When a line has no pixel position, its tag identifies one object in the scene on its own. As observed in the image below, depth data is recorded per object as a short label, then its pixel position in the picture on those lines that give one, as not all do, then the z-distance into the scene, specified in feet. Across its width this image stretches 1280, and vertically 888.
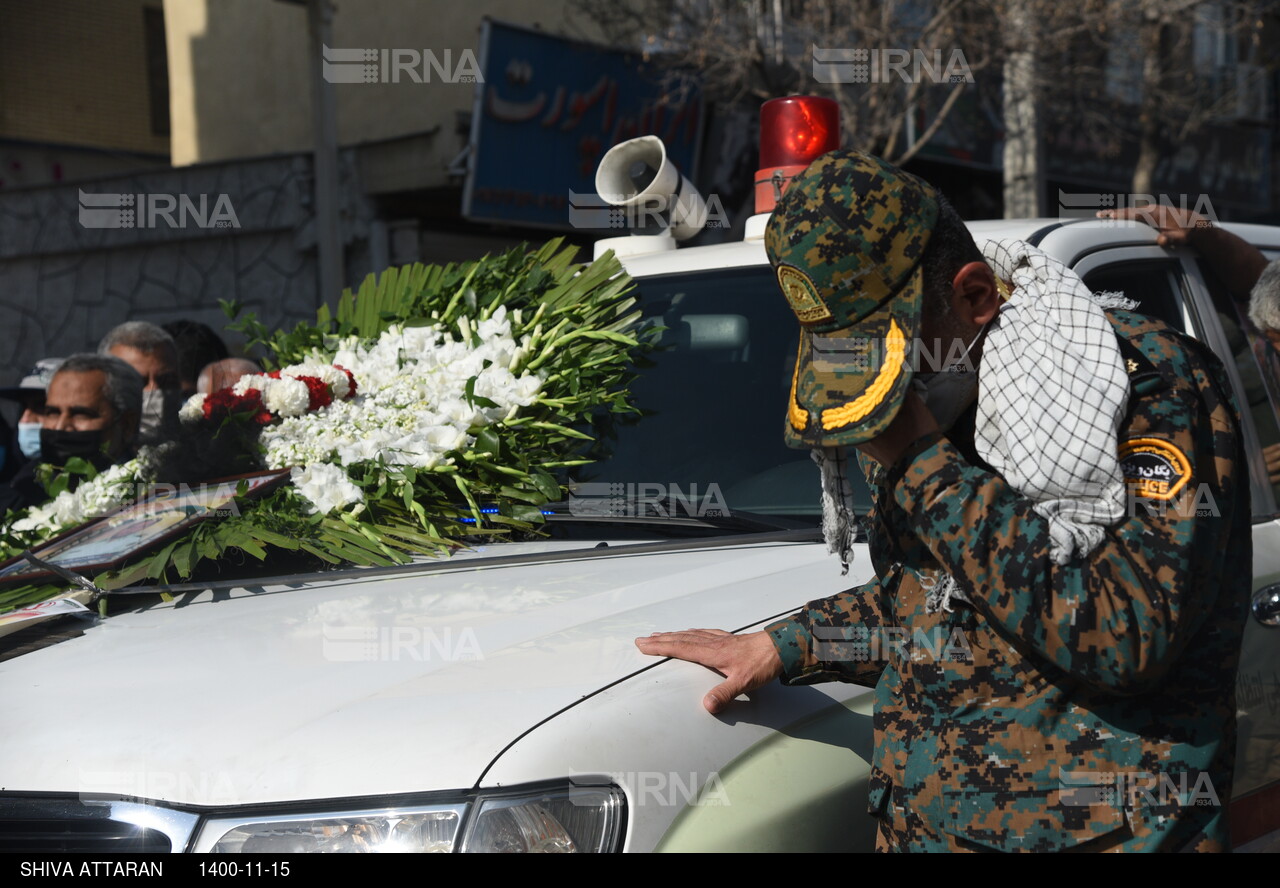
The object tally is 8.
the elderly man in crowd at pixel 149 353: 18.65
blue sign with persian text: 38.01
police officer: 4.88
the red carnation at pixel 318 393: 9.67
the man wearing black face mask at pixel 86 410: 15.06
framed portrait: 8.52
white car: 5.44
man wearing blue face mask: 17.85
